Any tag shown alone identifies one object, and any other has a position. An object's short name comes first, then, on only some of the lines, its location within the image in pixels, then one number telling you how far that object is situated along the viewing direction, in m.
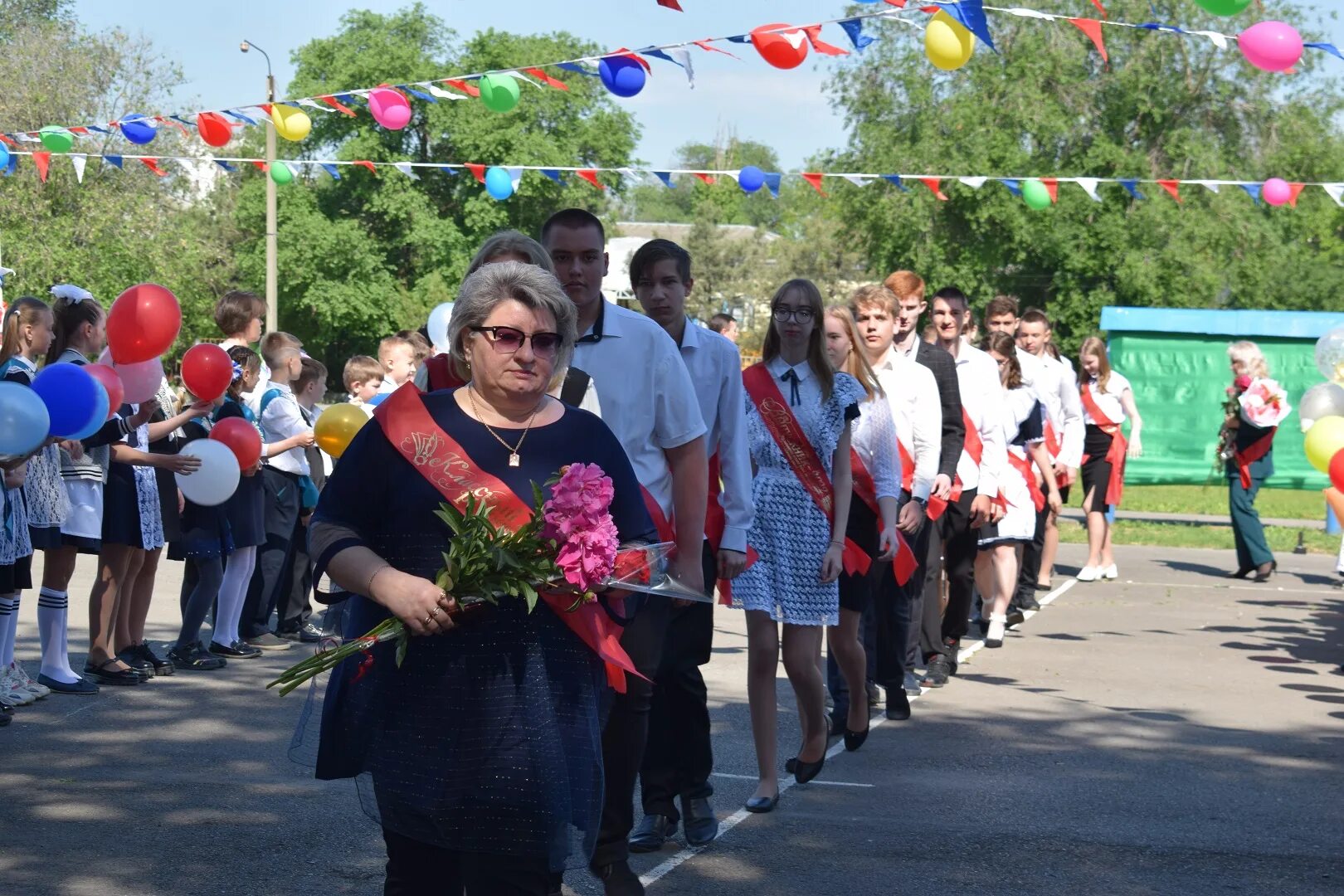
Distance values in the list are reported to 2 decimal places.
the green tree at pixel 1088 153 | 41.25
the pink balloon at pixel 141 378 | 8.24
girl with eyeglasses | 6.58
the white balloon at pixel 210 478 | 8.54
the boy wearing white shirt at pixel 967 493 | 9.55
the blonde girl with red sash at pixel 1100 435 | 14.44
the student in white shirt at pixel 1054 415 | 12.25
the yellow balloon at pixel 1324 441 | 9.64
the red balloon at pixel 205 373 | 8.43
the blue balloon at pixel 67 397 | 7.21
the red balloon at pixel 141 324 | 8.09
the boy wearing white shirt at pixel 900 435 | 8.05
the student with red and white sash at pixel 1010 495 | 10.82
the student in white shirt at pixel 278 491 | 10.07
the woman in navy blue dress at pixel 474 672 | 3.50
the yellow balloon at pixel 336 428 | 8.98
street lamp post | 34.50
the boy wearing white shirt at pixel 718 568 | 5.82
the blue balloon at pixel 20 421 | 6.84
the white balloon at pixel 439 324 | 9.13
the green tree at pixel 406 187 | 56.25
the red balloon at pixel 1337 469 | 9.36
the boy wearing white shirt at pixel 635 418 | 5.03
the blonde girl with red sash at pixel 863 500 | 7.27
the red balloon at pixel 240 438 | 9.04
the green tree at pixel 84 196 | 35.34
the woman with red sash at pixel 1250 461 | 14.47
